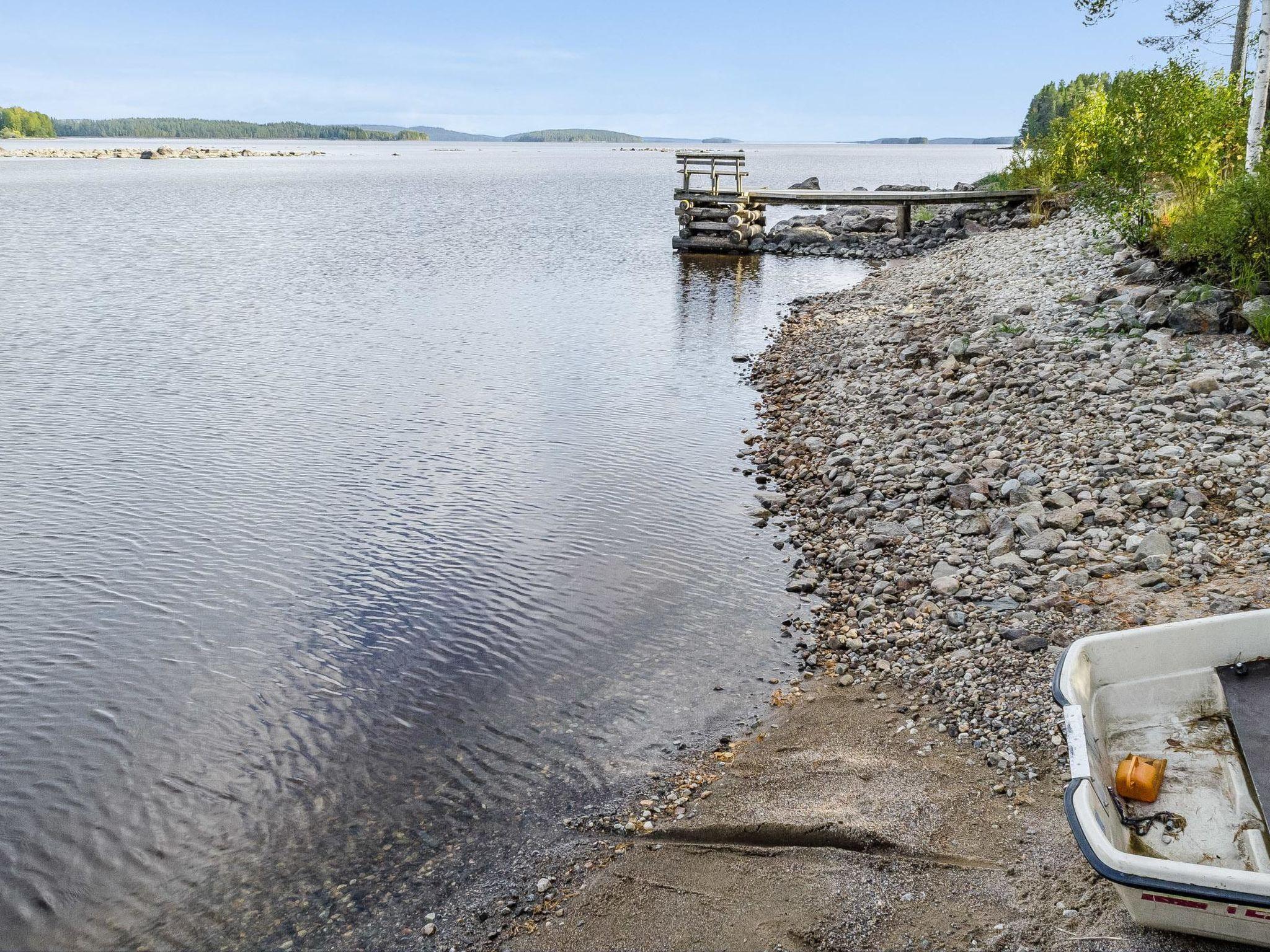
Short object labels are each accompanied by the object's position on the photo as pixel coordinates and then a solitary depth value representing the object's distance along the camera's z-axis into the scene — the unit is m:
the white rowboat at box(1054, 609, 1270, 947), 4.37
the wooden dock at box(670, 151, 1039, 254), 36.84
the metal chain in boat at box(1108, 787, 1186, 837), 5.16
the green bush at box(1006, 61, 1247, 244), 17.38
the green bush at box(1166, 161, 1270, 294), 13.12
